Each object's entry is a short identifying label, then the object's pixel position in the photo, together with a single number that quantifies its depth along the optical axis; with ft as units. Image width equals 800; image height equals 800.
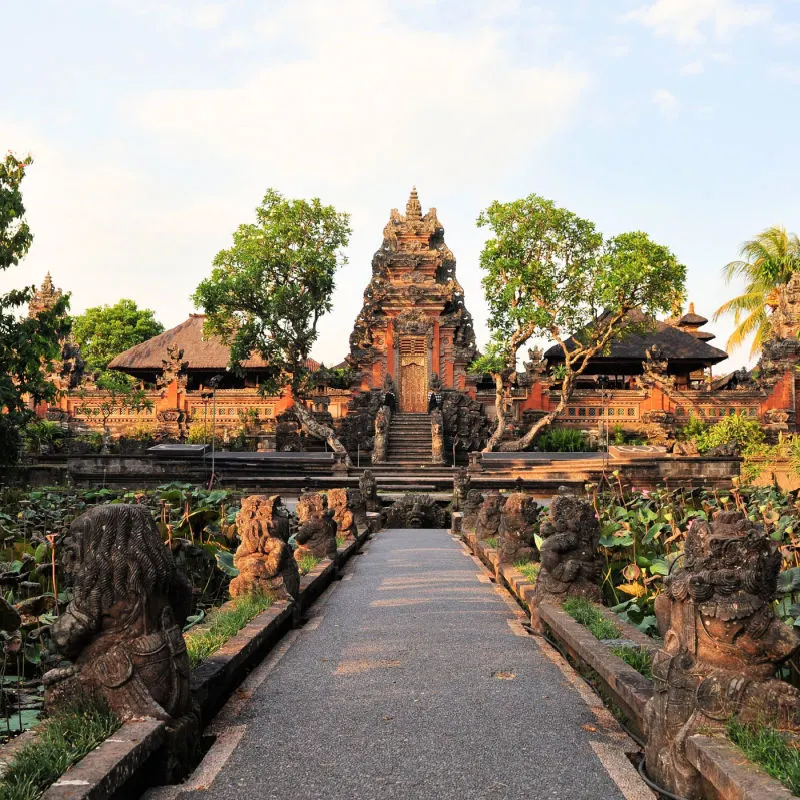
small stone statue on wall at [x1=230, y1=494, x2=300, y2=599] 20.97
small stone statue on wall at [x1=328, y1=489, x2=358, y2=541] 41.21
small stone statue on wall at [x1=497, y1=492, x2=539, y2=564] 28.99
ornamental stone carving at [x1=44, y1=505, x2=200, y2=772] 10.89
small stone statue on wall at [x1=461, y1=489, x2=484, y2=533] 46.93
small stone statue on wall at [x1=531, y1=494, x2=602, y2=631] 20.47
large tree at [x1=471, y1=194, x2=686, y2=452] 82.33
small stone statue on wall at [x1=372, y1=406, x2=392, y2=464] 85.76
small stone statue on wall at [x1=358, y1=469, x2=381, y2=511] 57.52
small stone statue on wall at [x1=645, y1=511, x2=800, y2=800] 10.25
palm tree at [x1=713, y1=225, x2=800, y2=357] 106.63
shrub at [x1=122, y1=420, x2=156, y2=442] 103.21
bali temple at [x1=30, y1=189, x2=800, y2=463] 98.02
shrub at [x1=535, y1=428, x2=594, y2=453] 94.43
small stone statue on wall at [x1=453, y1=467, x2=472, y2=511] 57.77
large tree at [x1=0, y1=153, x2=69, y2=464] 38.68
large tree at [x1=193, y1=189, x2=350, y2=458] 85.56
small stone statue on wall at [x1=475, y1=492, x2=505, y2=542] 39.09
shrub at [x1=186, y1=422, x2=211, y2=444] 100.56
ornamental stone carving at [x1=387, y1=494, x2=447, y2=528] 57.11
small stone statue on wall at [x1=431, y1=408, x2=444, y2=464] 84.02
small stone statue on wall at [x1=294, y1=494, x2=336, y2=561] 30.83
